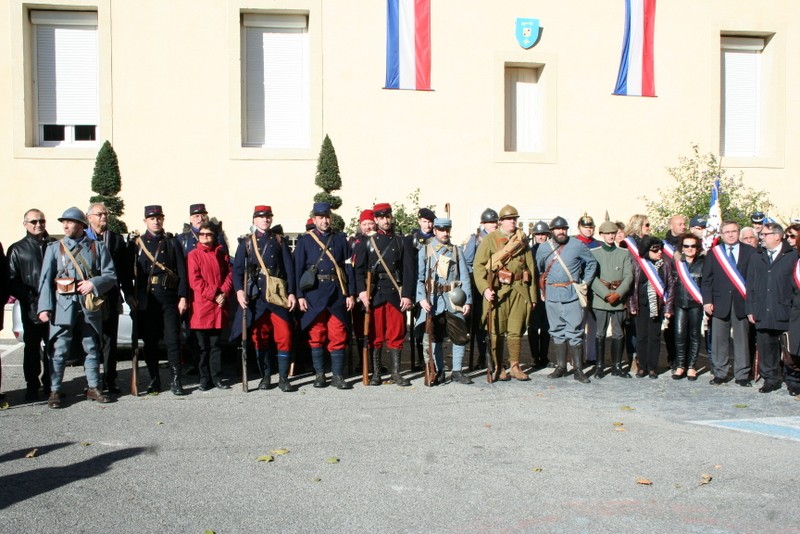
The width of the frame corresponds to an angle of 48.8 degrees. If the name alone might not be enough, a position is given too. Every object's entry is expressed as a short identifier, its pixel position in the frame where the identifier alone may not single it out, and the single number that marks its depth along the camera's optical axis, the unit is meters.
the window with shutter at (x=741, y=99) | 19.19
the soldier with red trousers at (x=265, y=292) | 9.83
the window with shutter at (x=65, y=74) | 17.23
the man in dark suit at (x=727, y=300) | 10.43
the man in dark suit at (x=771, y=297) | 9.91
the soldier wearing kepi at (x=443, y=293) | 10.32
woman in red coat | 9.73
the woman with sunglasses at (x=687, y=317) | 10.87
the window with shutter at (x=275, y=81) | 17.72
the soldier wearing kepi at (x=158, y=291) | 9.65
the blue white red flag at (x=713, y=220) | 12.92
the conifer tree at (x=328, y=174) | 17.34
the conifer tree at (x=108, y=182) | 16.88
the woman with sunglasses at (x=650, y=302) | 10.91
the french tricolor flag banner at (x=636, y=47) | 18.28
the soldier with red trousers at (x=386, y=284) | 10.27
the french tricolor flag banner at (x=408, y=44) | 17.64
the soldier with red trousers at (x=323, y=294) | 9.95
